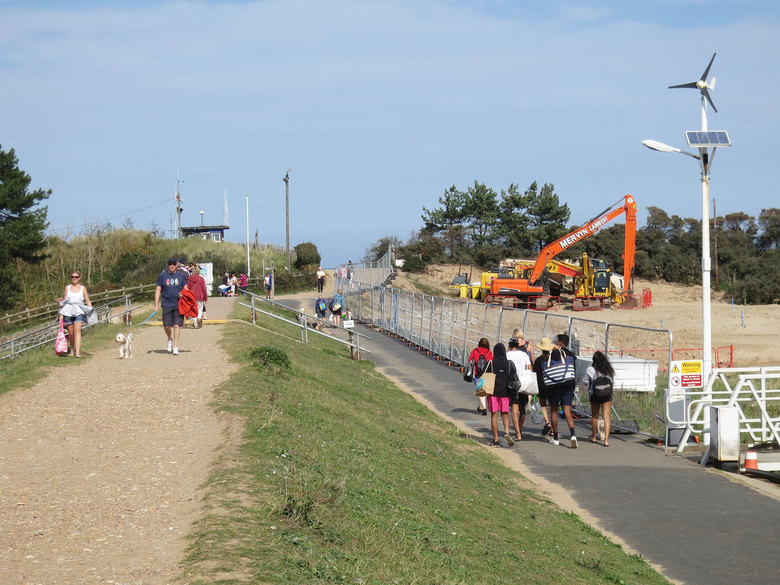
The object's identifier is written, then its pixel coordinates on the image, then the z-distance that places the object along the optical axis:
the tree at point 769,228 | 85.12
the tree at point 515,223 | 80.75
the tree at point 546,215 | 80.50
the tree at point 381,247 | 80.94
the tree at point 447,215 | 85.12
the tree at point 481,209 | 83.75
